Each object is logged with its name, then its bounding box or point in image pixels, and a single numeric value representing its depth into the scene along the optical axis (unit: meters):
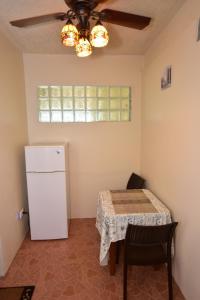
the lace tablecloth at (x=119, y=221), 1.79
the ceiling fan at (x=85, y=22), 1.33
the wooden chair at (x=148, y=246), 1.51
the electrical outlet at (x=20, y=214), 2.41
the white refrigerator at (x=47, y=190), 2.42
